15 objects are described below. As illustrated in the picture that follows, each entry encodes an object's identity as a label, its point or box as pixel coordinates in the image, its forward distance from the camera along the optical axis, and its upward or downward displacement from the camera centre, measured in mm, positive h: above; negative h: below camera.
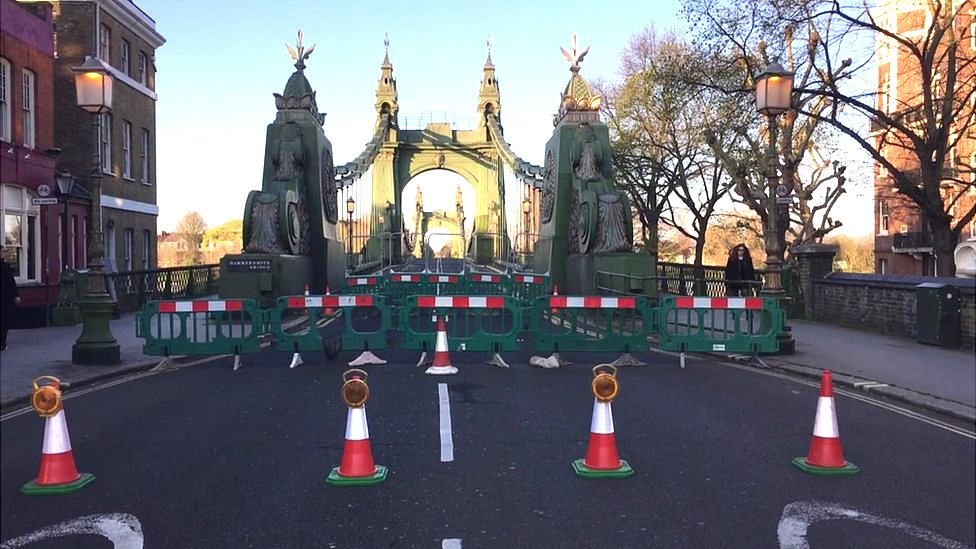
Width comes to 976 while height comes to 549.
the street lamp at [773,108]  12469 +2545
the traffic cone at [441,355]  11289 -1239
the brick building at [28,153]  17031 +2618
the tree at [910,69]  17703 +4639
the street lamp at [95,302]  11727 -465
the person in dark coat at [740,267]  16969 +28
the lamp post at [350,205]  35094 +2896
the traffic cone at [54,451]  5430 -1261
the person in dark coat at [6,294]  11363 -356
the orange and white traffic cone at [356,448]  5793 -1319
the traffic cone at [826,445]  6098 -1371
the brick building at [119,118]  27078 +5444
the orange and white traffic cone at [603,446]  5898 -1348
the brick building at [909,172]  20344 +3686
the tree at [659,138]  29105 +4998
